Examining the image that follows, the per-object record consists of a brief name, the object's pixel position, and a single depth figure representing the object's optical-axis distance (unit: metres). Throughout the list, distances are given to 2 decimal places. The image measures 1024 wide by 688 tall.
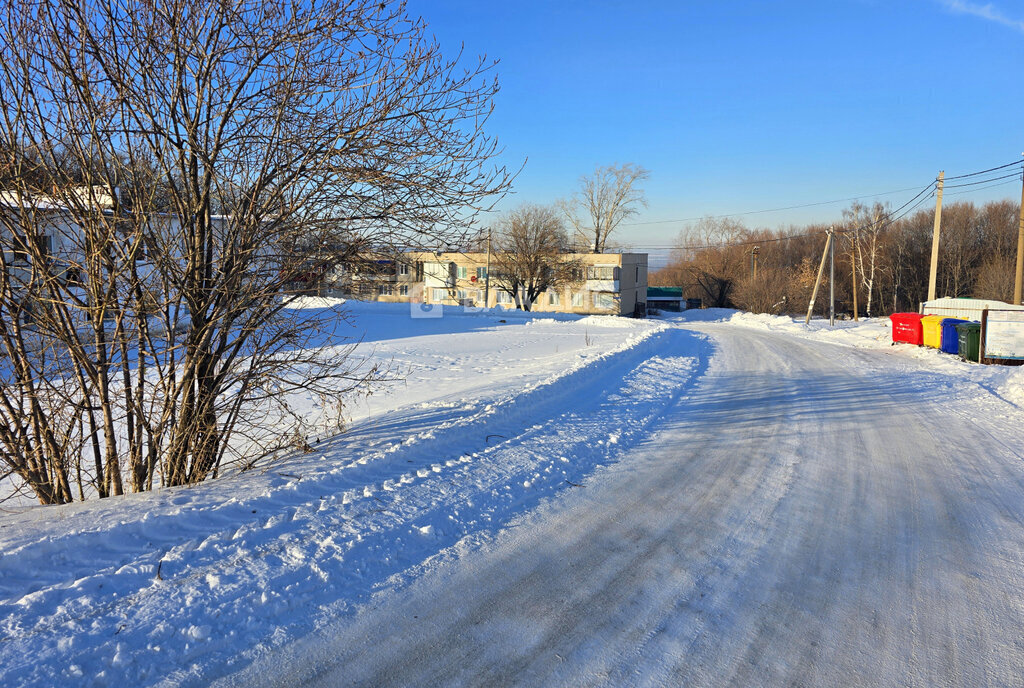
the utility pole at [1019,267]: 24.82
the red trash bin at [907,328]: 22.66
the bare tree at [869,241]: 52.50
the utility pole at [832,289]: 37.00
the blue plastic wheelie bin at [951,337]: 19.97
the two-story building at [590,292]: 54.91
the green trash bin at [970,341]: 18.16
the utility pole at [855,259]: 45.38
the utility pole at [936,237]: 28.37
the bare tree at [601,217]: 60.88
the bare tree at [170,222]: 5.10
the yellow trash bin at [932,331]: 21.18
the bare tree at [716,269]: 73.62
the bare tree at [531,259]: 50.47
